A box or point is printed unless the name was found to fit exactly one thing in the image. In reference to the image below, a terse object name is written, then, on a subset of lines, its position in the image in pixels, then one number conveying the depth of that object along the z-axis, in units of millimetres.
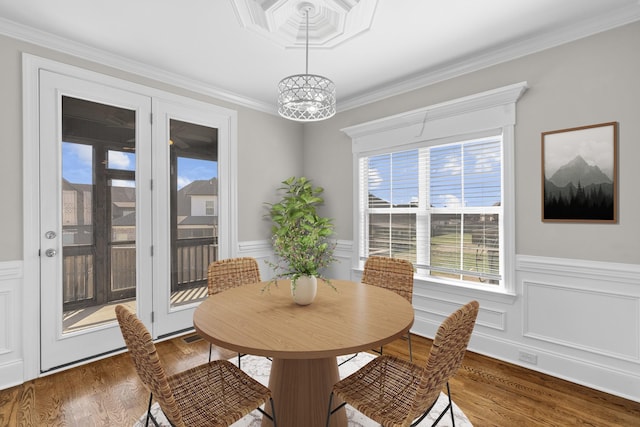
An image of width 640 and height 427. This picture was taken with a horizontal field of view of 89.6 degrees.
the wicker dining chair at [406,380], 1232
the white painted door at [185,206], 3363
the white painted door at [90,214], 2695
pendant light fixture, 2135
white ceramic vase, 1878
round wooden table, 1381
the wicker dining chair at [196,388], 1213
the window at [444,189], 2916
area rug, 2023
